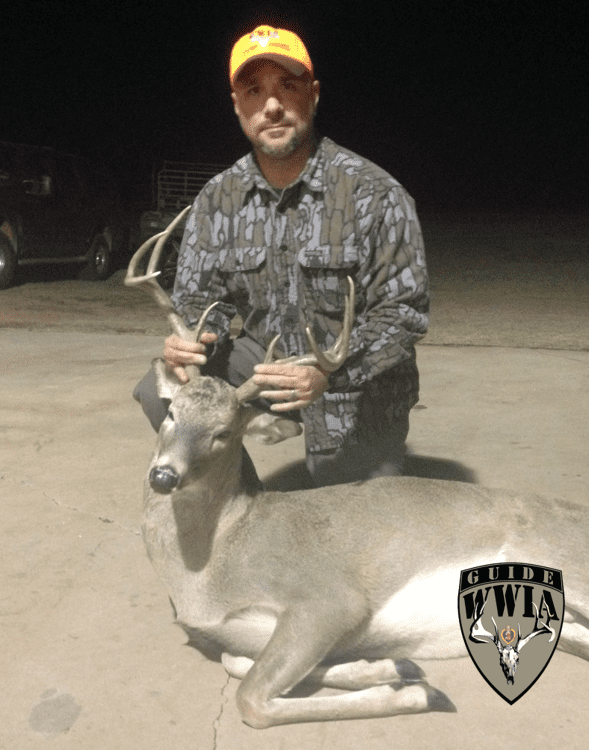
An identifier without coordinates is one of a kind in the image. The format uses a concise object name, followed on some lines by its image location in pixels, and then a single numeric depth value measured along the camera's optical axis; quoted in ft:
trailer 37.11
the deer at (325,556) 8.52
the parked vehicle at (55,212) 35.53
